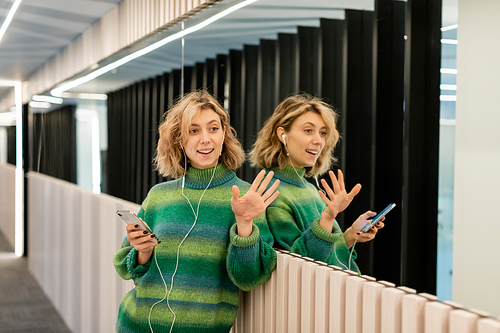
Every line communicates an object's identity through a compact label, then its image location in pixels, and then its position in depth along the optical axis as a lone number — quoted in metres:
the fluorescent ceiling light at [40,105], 5.68
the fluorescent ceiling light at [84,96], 3.70
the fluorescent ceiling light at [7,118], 7.43
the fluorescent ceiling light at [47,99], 5.14
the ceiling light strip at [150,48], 2.03
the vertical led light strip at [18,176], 7.06
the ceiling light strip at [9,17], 3.36
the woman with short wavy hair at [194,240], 1.61
